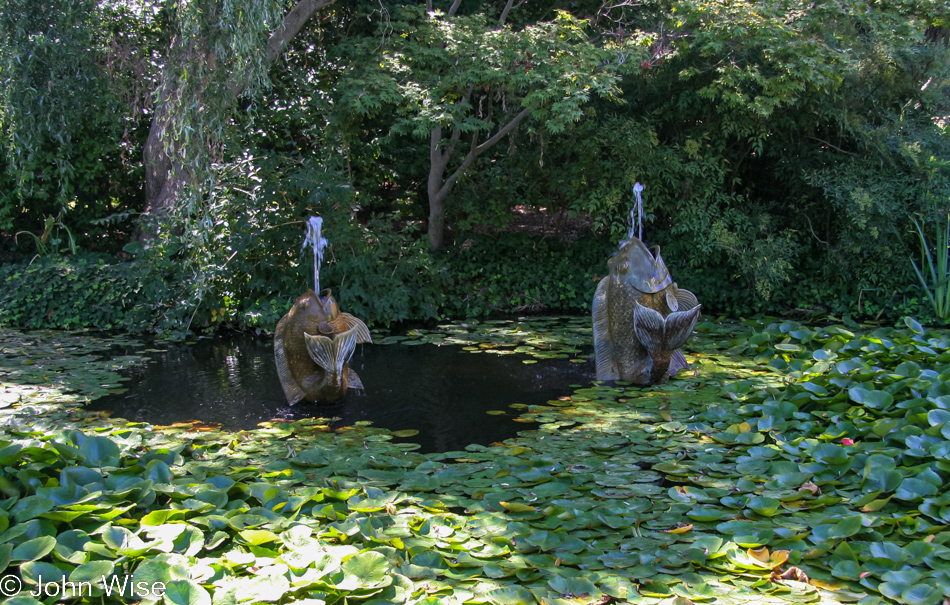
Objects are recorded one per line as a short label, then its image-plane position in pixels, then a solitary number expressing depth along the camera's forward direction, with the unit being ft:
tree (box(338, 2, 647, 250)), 25.21
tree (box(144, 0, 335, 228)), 20.92
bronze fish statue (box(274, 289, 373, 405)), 16.53
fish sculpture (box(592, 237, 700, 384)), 16.99
